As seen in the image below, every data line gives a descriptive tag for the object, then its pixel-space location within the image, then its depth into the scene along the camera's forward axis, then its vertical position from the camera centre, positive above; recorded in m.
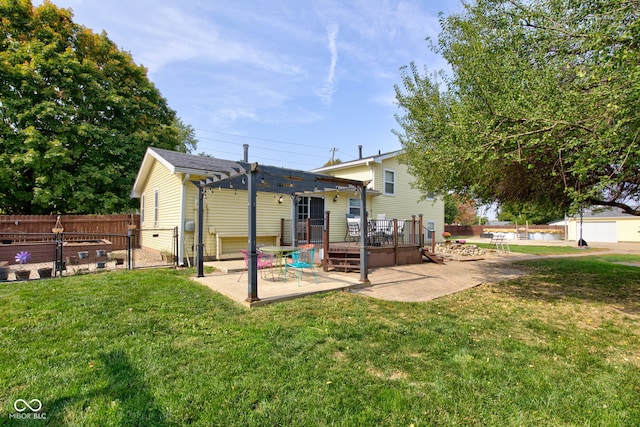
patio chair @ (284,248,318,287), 6.64 -0.91
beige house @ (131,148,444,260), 10.07 +0.74
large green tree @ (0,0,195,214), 13.54 +5.38
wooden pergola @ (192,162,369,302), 5.21 +0.86
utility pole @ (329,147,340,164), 35.90 +8.43
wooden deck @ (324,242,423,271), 8.70 -1.11
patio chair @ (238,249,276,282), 6.58 -0.92
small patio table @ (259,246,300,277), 7.21 -0.67
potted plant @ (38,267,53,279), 7.18 -1.21
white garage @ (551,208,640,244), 26.75 -0.72
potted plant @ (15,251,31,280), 6.95 -1.16
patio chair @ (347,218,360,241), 11.47 -0.26
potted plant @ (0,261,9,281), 6.73 -1.15
